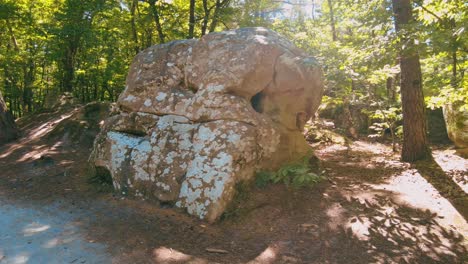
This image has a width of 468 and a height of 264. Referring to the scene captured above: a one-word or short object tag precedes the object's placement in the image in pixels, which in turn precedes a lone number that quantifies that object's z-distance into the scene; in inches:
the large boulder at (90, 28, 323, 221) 247.0
